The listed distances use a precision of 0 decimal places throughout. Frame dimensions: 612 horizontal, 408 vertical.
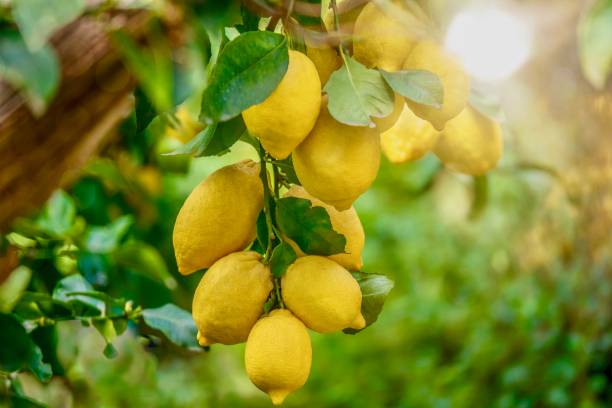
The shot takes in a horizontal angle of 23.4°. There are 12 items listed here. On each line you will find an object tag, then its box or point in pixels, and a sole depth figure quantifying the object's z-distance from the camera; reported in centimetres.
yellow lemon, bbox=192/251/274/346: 125
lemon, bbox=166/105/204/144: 180
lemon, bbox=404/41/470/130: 124
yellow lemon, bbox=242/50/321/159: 118
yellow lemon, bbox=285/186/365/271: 131
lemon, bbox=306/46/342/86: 128
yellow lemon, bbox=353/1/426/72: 125
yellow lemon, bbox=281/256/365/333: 124
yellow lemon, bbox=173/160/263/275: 127
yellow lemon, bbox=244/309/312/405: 123
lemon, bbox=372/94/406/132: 124
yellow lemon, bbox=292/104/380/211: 121
